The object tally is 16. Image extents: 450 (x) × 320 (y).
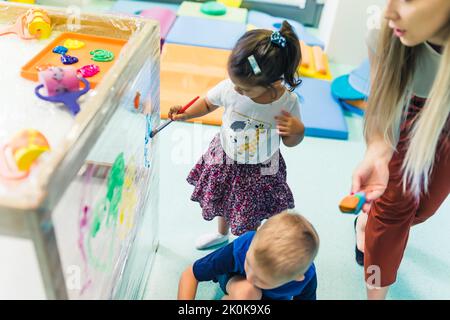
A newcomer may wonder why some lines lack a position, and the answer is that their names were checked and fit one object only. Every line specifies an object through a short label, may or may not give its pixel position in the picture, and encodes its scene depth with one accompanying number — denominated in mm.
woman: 793
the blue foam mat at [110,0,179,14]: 2309
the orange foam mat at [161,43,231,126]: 1659
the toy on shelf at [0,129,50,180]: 554
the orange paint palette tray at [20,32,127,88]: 821
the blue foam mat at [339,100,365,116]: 1854
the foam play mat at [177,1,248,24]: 2363
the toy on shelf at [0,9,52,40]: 914
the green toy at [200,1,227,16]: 2385
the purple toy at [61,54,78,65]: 849
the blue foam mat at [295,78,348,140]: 1678
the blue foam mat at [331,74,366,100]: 1851
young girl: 838
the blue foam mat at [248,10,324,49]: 2298
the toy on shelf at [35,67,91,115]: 712
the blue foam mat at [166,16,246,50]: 2072
